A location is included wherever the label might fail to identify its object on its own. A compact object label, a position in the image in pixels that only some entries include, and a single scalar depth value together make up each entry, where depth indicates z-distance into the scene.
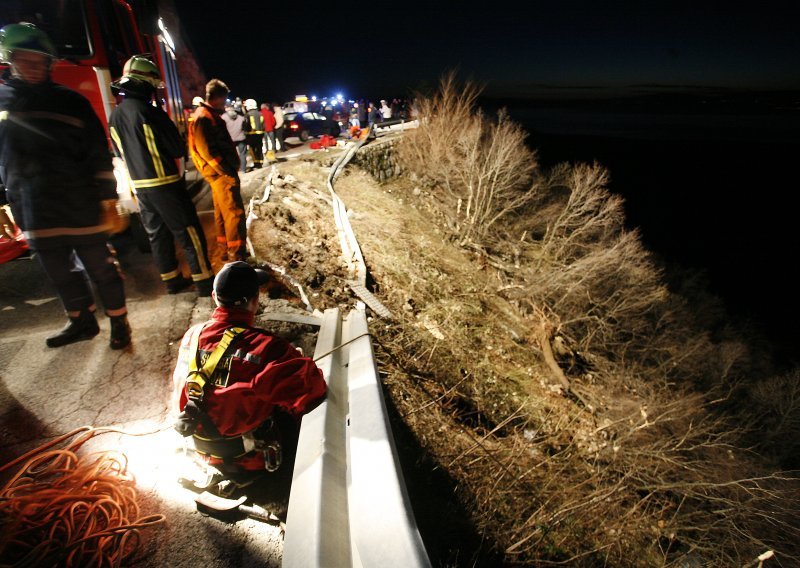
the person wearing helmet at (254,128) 12.13
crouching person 1.94
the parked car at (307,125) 21.52
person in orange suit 4.46
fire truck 4.23
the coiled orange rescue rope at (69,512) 1.97
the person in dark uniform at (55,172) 2.71
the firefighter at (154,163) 3.45
